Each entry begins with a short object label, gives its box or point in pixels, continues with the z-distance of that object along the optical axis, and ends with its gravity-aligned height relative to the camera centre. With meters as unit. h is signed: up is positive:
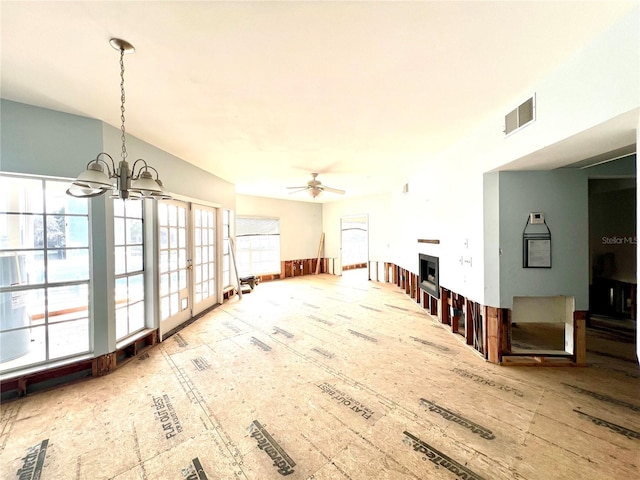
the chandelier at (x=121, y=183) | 1.59 +0.38
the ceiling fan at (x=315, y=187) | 4.97 +1.00
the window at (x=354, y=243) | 11.09 -0.27
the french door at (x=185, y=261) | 3.74 -0.37
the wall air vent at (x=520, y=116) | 2.16 +1.08
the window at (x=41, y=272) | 2.35 -0.32
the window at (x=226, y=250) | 5.73 -0.27
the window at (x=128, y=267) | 3.01 -0.34
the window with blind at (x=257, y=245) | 7.55 -0.22
